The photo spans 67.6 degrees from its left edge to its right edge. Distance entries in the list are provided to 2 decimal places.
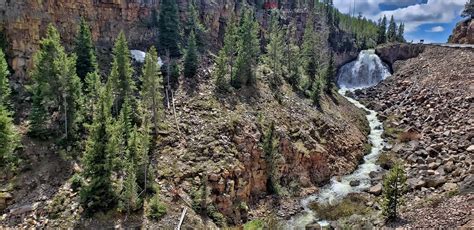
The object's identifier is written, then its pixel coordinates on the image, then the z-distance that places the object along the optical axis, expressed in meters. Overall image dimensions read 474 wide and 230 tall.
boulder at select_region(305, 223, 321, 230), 30.70
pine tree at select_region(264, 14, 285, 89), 55.06
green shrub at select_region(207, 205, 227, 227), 30.03
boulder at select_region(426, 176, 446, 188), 32.34
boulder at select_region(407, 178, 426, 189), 32.78
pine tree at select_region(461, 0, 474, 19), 81.56
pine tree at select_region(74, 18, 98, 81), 40.28
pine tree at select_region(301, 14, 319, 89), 60.69
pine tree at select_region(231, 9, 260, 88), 48.88
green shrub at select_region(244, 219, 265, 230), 31.02
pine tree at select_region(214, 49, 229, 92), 46.88
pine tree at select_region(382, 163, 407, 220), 26.91
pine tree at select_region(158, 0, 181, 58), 55.70
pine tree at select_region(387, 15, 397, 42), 114.28
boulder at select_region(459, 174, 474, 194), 26.74
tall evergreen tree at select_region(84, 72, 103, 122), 35.33
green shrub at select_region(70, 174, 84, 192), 28.56
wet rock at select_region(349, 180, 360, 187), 39.83
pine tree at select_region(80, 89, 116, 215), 26.50
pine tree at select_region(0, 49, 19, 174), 28.11
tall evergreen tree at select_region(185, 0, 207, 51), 60.38
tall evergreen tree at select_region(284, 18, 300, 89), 57.00
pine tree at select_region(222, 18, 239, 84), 51.69
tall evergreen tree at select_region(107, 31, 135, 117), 36.66
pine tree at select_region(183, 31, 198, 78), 48.97
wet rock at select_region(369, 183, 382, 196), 36.38
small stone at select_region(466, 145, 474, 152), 35.97
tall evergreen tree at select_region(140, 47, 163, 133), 36.41
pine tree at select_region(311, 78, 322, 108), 52.83
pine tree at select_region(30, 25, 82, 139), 32.38
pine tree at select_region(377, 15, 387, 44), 106.88
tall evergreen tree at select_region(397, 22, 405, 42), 123.03
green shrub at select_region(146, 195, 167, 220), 27.42
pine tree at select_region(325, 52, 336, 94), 60.34
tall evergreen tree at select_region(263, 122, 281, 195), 36.84
